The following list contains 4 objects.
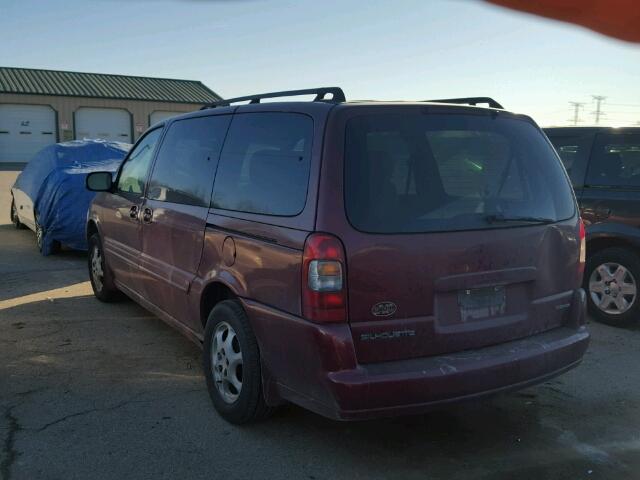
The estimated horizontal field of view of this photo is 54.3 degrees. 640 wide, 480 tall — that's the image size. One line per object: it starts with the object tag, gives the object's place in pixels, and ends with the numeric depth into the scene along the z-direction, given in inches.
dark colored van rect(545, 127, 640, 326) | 224.4
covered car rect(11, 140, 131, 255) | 351.3
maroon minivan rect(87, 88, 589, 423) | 113.7
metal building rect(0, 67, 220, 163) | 1571.1
